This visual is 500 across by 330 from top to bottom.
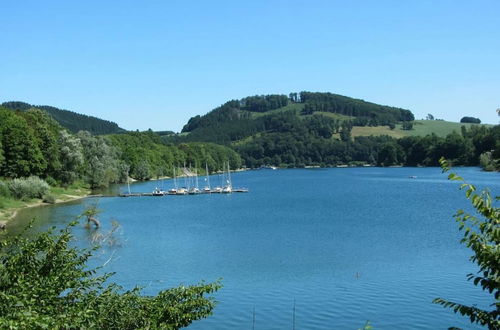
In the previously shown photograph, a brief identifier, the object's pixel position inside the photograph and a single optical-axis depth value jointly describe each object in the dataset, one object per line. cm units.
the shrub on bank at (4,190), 7450
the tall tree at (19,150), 8512
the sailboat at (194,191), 12111
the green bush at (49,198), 8319
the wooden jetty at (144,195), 10975
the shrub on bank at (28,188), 7862
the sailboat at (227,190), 12306
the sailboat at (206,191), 12356
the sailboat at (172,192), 11835
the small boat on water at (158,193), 11352
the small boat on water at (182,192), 11924
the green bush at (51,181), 9438
